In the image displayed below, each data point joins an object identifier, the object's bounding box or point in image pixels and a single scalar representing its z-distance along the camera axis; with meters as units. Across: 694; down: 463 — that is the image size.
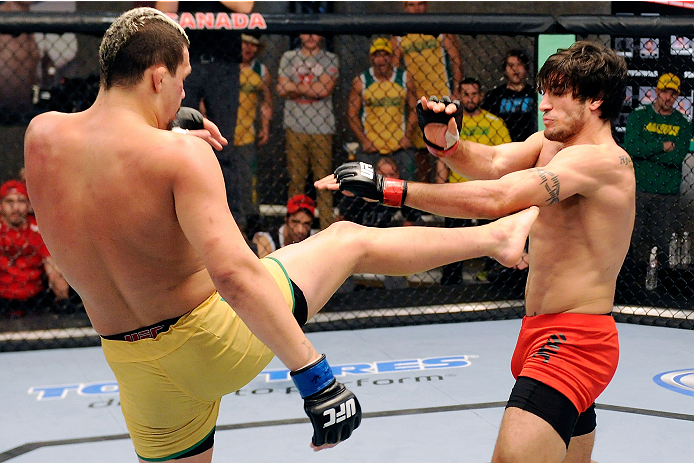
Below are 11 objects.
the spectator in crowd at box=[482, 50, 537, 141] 4.75
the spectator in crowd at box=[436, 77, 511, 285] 4.83
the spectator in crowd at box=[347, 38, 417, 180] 4.92
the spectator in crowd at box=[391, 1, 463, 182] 4.93
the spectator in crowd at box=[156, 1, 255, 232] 4.45
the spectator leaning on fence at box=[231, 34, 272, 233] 4.70
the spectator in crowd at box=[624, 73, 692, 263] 4.80
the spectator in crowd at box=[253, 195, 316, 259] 4.62
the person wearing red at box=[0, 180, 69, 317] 4.54
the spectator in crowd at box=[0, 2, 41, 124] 5.04
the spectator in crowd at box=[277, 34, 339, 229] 4.91
